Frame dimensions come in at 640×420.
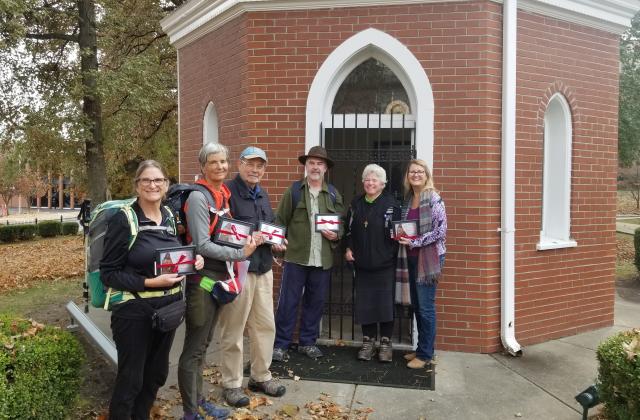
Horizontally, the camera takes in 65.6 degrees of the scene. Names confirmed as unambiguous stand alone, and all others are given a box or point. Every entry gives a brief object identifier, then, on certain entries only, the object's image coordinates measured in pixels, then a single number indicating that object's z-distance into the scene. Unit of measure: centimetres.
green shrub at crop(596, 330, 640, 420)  306
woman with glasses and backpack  282
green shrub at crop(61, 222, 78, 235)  2109
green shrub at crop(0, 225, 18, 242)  1867
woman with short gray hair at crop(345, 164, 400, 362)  457
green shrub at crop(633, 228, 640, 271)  964
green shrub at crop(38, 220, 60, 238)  2023
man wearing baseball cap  376
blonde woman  442
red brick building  499
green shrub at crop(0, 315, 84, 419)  299
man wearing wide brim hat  454
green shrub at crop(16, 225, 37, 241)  1925
